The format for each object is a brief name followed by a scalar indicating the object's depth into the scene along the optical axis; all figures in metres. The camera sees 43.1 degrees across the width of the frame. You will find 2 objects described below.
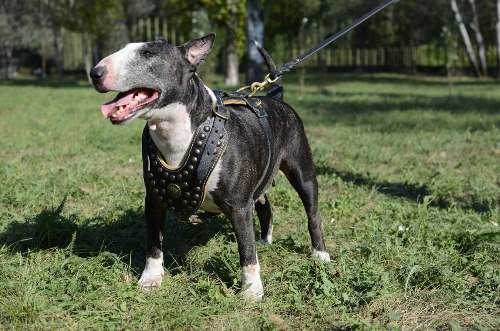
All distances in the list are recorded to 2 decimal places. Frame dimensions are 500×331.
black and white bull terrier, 3.09
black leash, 4.24
